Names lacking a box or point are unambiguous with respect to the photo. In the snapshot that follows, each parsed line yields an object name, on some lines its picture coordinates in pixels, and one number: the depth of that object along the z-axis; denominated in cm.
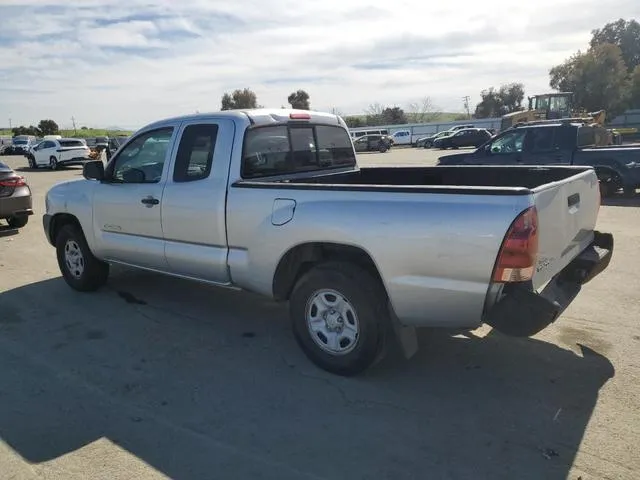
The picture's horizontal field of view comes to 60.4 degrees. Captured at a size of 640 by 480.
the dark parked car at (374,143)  4644
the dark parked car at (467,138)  4338
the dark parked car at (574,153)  1195
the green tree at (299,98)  7231
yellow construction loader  3553
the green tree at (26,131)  8575
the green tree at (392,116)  9619
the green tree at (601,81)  5966
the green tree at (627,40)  7931
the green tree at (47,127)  8612
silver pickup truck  331
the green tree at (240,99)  7516
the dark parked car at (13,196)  1005
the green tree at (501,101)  8444
